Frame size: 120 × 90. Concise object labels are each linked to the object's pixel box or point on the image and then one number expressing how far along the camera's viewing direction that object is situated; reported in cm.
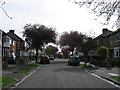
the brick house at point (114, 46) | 2531
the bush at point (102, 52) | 2295
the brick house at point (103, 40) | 3493
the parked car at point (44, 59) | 2776
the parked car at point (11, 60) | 2437
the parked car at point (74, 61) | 2394
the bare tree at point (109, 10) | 839
